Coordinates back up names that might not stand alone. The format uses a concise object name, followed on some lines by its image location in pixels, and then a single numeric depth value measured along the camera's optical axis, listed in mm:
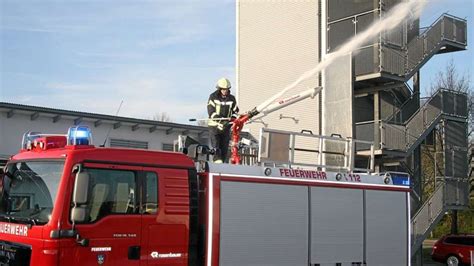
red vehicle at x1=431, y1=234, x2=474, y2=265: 23578
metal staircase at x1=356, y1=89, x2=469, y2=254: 19312
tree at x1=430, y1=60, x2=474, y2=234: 33656
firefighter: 9398
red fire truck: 6246
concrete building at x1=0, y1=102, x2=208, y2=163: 16938
